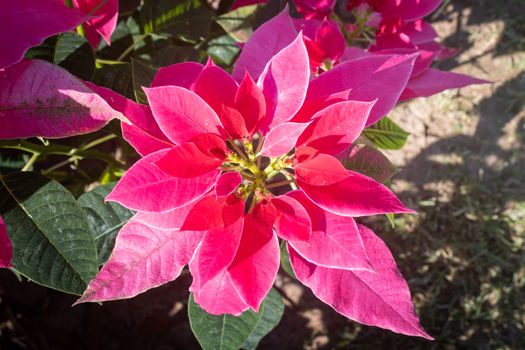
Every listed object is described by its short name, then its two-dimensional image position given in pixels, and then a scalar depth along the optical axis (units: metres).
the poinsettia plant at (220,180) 0.62
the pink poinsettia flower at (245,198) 0.62
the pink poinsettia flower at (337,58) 0.70
